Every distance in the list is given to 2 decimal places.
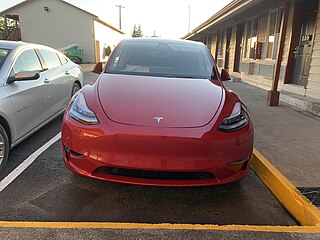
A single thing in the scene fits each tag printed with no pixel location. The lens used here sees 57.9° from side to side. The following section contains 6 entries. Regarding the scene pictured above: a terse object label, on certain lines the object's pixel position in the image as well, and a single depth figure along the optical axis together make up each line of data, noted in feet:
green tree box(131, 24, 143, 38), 298.11
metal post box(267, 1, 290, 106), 21.35
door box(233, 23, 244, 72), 43.05
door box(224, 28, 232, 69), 49.93
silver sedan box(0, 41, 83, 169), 10.69
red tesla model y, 7.77
